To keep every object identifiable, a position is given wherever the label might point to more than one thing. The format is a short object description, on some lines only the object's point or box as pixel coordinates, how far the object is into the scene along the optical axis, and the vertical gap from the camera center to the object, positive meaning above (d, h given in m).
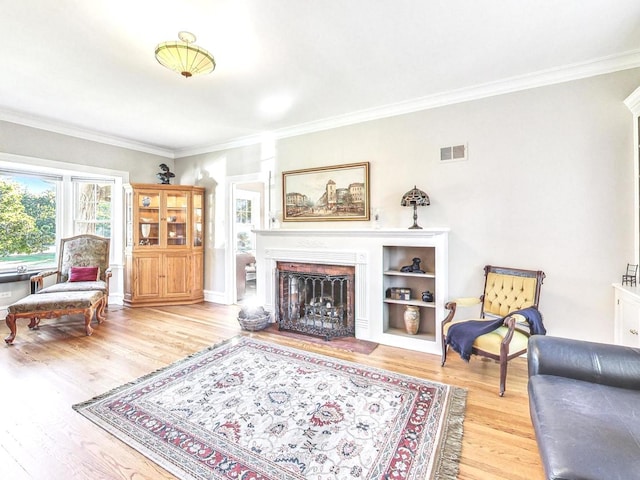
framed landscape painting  3.87 +0.62
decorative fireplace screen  3.64 -0.79
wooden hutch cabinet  5.01 -0.10
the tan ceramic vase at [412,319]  3.37 -0.91
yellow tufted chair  2.42 -0.66
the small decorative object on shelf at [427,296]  3.30 -0.65
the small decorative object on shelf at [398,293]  3.44 -0.64
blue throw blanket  2.50 -0.78
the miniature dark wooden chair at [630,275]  2.53 -0.32
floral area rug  1.65 -1.23
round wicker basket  3.84 -1.08
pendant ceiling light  2.26 +1.43
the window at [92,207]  5.02 +0.55
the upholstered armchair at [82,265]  4.23 -0.40
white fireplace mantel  3.16 -0.22
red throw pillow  4.42 -0.52
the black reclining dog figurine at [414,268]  3.36 -0.33
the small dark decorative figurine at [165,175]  5.34 +1.16
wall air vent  3.28 +0.95
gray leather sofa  1.07 -0.79
